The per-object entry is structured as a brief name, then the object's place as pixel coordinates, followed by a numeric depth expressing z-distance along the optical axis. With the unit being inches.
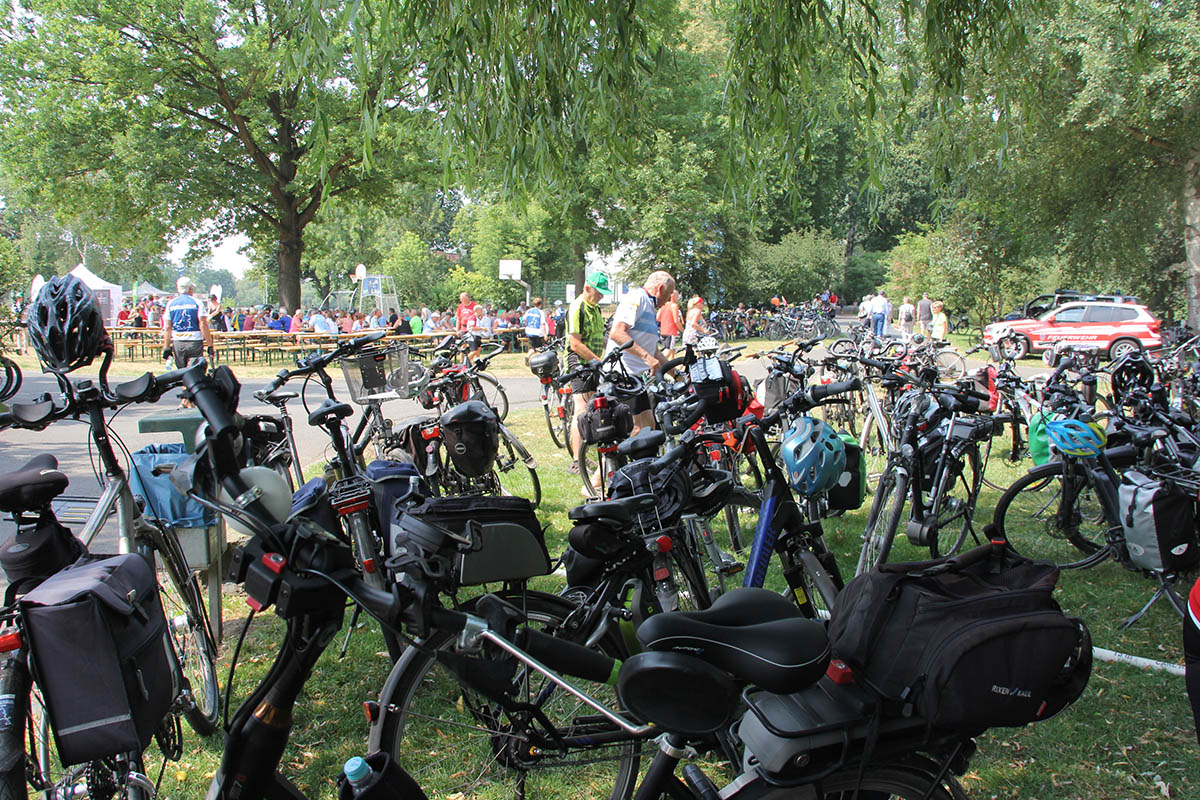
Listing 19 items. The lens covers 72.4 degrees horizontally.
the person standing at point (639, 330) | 276.2
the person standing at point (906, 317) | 1091.9
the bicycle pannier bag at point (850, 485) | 152.6
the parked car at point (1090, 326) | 880.9
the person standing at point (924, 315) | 1121.4
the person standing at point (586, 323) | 295.0
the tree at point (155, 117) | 874.8
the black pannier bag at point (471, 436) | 193.2
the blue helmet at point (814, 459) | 141.9
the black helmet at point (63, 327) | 99.4
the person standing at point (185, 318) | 421.1
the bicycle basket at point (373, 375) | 209.6
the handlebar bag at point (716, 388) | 145.2
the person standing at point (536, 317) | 706.2
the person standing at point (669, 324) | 408.5
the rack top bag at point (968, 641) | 66.0
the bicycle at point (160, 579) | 79.4
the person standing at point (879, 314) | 1010.7
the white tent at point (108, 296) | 1124.5
